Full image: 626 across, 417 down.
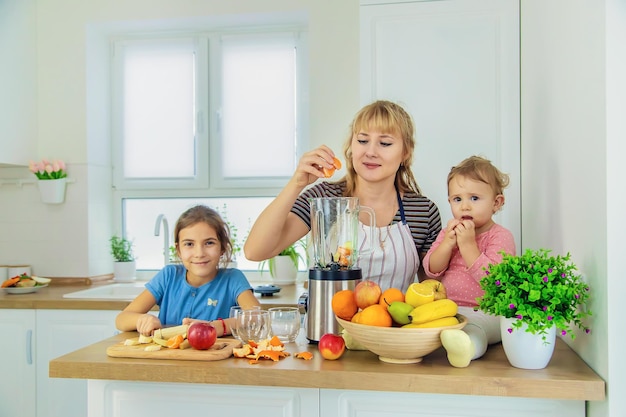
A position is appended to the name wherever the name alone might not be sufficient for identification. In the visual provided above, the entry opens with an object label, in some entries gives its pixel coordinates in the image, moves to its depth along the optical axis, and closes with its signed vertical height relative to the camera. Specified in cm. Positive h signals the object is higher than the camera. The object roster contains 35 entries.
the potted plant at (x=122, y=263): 343 -31
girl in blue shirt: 197 -25
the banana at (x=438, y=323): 126 -24
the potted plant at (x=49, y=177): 328 +16
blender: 145 -12
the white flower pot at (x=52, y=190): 328 +9
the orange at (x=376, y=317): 128 -23
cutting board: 135 -32
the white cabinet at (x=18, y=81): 317 +66
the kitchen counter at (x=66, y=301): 274 -42
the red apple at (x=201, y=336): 139 -29
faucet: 336 -19
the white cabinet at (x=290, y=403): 126 -42
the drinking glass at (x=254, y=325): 146 -28
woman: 165 +1
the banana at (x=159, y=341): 143 -31
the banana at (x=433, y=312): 128 -22
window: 343 +46
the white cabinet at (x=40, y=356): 281 -68
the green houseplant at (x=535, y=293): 123 -18
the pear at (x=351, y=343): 142 -31
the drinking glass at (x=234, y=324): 149 -28
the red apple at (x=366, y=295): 135 -19
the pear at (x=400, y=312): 129 -22
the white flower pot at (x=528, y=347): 124 -28
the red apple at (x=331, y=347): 132 -30
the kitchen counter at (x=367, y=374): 118 -34
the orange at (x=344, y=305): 136 -22
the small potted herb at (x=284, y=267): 320 -31
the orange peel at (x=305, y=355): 134 -32
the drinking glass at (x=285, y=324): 153 -29
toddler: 158 -8
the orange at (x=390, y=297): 133 -20
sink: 304 -43
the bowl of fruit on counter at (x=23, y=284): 300 -38
